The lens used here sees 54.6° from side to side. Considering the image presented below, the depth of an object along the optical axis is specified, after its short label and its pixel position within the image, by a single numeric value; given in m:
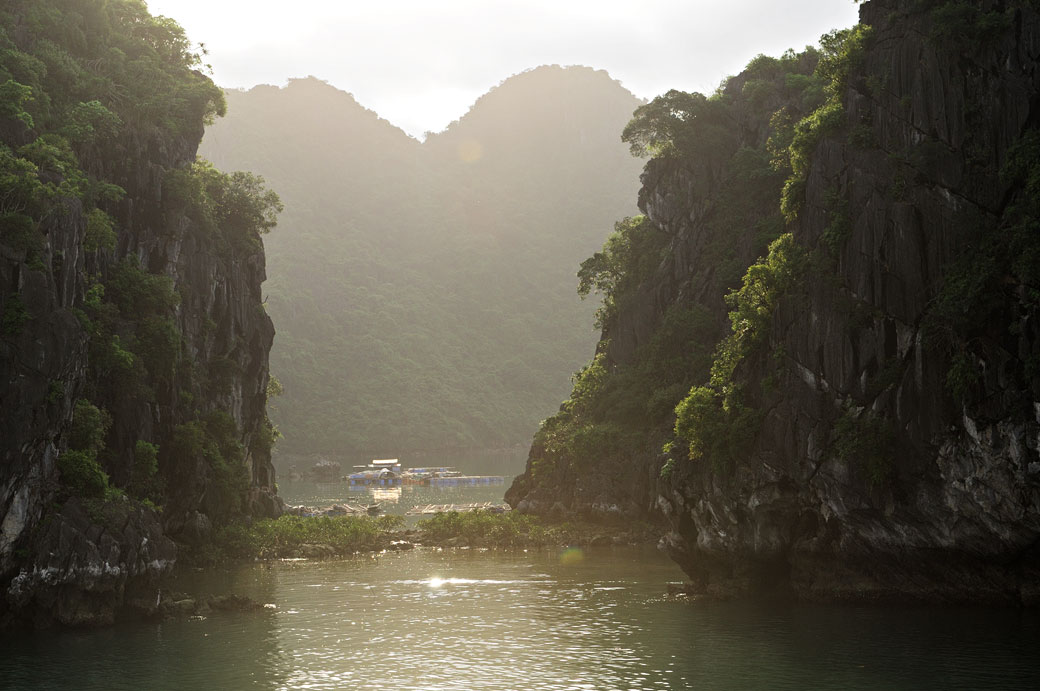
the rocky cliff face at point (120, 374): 40.00
